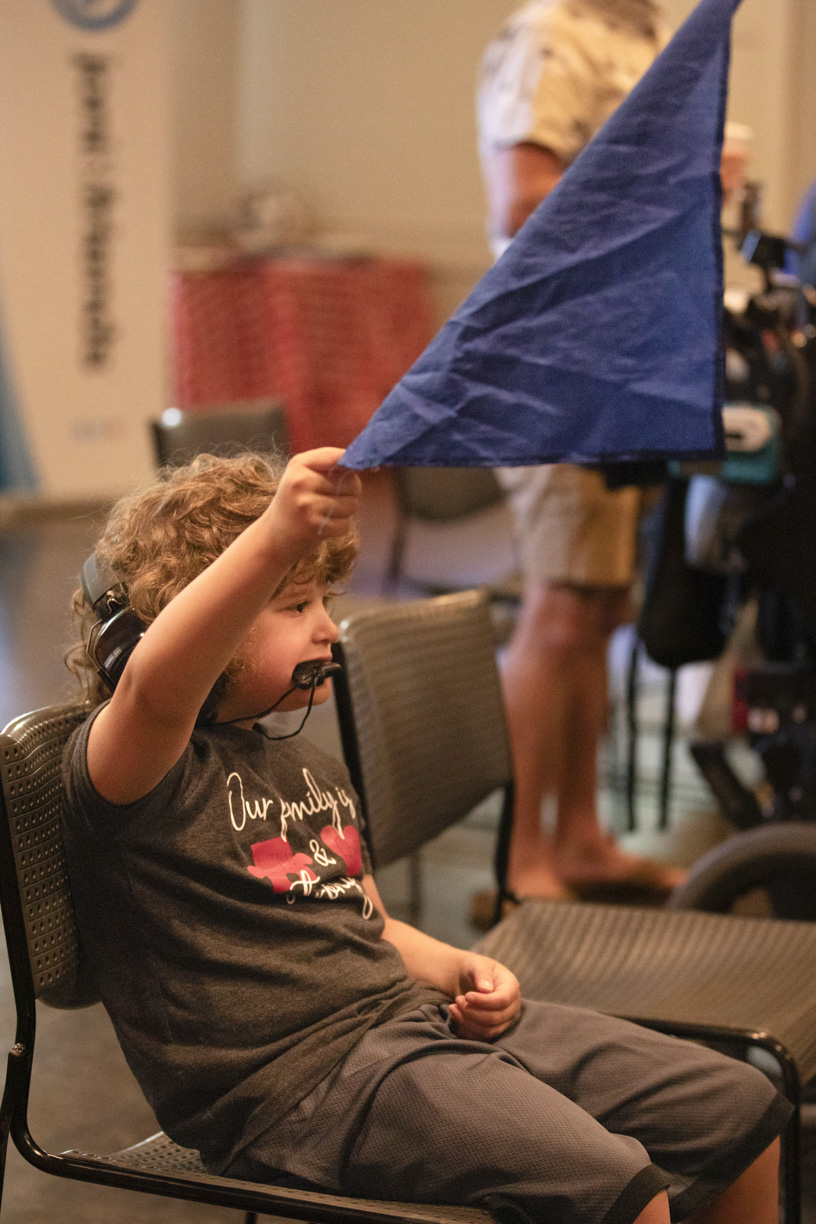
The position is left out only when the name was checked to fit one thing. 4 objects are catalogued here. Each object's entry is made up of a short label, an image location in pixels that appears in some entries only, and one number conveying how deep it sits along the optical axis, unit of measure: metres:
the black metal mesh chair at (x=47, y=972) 3.39
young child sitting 3.39
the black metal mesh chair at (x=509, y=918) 4.00
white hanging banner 13.74
